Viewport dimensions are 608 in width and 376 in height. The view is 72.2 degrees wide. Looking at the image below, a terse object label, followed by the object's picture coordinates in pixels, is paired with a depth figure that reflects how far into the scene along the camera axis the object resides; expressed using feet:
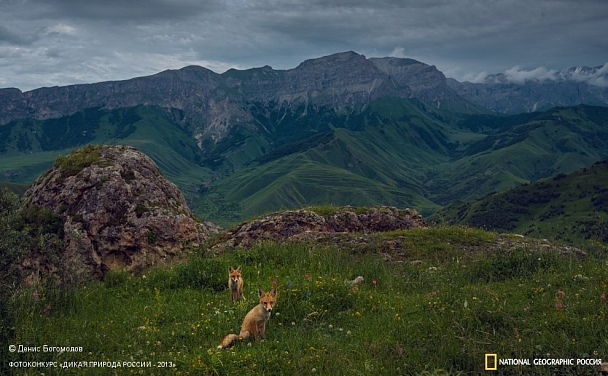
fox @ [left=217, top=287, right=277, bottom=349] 31.01
